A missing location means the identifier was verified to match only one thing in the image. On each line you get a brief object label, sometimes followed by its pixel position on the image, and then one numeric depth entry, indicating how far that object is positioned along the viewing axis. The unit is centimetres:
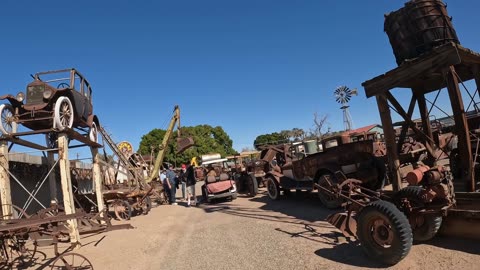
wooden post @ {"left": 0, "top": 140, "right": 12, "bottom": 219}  1023
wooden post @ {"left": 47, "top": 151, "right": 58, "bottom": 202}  1269
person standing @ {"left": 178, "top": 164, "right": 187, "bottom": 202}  1975
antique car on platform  1070
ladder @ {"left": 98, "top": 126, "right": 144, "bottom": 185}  1704
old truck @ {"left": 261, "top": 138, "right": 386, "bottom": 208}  1098
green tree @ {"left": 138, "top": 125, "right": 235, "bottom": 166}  6419
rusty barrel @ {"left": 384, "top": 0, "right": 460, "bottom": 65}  812
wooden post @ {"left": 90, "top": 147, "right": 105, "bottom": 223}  1325
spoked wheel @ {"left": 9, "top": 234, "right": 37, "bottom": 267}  749
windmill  6088
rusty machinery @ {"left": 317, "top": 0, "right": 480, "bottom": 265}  564
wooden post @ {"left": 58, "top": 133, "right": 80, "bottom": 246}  996
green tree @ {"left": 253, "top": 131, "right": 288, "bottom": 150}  9756
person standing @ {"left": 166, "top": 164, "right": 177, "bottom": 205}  1999
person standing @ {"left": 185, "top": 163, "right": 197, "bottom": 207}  1789
